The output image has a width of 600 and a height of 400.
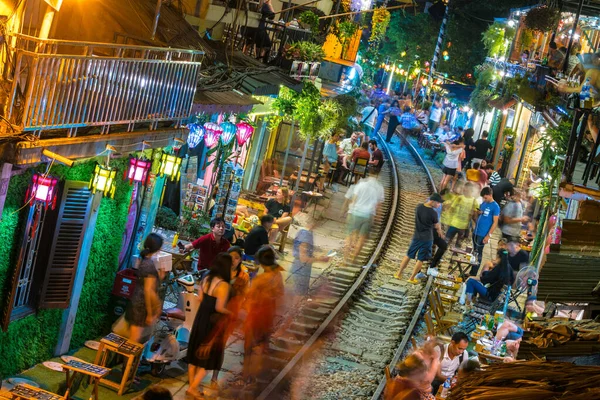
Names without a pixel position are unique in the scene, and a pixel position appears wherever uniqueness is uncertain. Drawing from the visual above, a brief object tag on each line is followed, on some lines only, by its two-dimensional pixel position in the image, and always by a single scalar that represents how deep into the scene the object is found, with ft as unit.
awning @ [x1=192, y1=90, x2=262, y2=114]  52.60
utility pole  166.91
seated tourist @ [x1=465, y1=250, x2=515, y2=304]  60.23
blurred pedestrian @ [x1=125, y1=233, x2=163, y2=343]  38.55
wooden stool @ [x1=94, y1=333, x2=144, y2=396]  38.45
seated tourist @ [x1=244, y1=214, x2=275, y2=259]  51.86
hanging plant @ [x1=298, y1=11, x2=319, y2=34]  89.86
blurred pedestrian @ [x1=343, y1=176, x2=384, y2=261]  65.36
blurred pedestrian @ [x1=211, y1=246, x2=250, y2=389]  39.30
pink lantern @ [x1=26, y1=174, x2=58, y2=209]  35.42
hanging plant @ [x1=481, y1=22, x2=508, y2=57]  139.03
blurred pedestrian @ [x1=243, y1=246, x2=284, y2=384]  39.86
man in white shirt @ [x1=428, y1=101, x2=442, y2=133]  158.81
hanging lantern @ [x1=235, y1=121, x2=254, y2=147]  67.46
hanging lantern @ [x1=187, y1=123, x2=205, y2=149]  57.72
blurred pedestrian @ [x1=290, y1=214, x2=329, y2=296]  62.85
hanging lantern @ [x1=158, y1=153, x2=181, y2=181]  46.78
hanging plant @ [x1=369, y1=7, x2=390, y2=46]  133.60
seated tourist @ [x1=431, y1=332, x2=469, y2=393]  42.88
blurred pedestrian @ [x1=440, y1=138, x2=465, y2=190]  91.04
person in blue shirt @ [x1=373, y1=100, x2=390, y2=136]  138.88
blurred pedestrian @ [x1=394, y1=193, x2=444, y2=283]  63.57
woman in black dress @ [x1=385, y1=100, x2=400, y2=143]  142.61
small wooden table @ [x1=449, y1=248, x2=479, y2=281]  69.56
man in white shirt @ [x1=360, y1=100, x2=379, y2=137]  118.83
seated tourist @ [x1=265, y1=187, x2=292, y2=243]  66.54
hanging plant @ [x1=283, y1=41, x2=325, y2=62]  82.84
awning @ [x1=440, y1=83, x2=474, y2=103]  153.69
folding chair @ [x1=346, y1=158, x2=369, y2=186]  99.66
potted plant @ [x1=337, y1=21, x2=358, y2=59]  110.11
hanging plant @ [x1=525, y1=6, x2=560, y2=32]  99.35
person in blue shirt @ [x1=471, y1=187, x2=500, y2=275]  69.59
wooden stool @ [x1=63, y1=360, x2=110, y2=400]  35.50
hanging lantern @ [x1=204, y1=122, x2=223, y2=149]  59.67
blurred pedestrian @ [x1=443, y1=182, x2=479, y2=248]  73.72
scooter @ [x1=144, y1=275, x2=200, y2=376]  40.91
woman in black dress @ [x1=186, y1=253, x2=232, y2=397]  36.76
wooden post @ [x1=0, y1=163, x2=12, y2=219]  33.27
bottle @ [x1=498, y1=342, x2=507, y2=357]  48.01
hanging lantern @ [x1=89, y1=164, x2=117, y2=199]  39.58
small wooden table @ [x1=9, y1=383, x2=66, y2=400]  31.48
